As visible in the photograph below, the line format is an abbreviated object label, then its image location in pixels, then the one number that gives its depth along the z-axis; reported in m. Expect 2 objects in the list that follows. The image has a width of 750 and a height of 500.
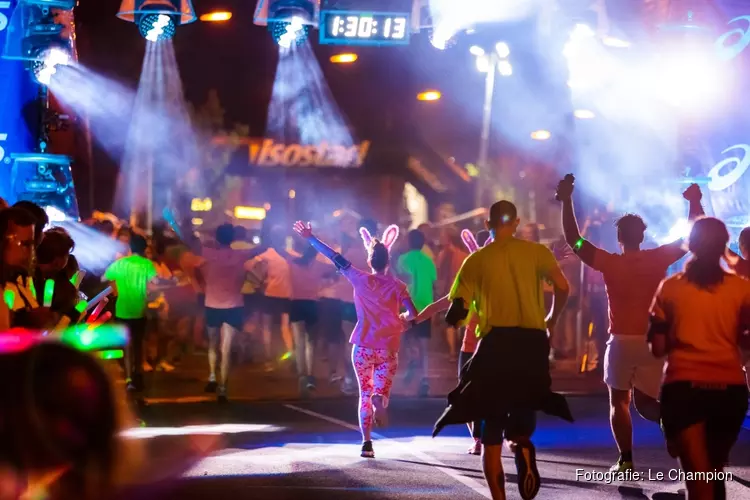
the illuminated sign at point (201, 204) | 39.91
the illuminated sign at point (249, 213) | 41.38
